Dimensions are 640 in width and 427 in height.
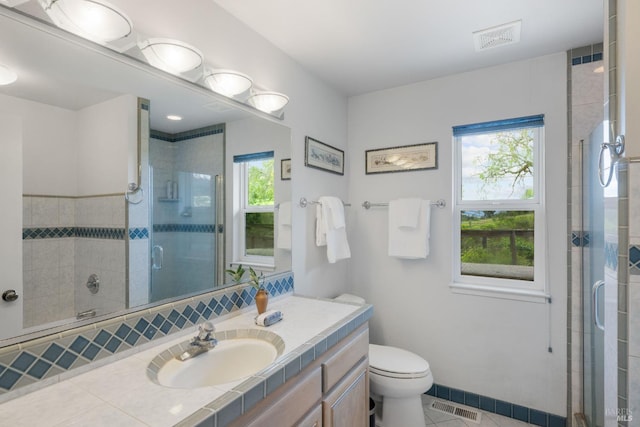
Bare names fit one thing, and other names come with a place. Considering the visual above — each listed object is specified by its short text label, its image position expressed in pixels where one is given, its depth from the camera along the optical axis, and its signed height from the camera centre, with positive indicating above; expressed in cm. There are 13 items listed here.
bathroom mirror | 95 +13
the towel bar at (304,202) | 210 +9
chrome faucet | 115 -47
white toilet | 184 -100
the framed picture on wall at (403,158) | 239 +45
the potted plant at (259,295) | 148 -38
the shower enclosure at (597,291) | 120 -34
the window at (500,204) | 216 +8
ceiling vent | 173 +103
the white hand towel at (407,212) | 233 +3
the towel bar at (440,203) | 233 +9
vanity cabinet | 98 -66
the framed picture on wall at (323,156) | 218 +44
